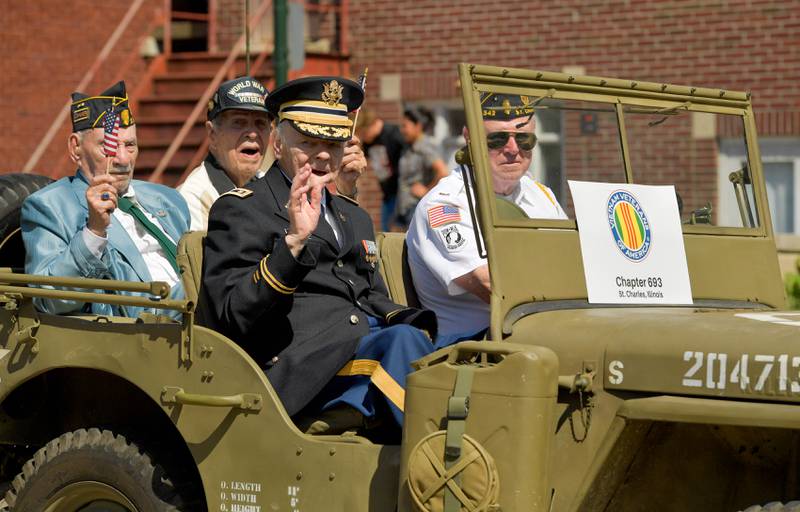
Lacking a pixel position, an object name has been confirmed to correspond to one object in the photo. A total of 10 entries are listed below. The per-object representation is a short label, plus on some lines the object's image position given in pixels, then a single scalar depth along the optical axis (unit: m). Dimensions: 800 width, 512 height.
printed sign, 8.74
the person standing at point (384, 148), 25.67
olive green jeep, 7.70
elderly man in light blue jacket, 10.04
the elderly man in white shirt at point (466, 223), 8.78
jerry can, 7.69
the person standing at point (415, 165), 25.05
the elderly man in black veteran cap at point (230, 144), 12.45
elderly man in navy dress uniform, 8.84
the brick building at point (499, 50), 27.52
